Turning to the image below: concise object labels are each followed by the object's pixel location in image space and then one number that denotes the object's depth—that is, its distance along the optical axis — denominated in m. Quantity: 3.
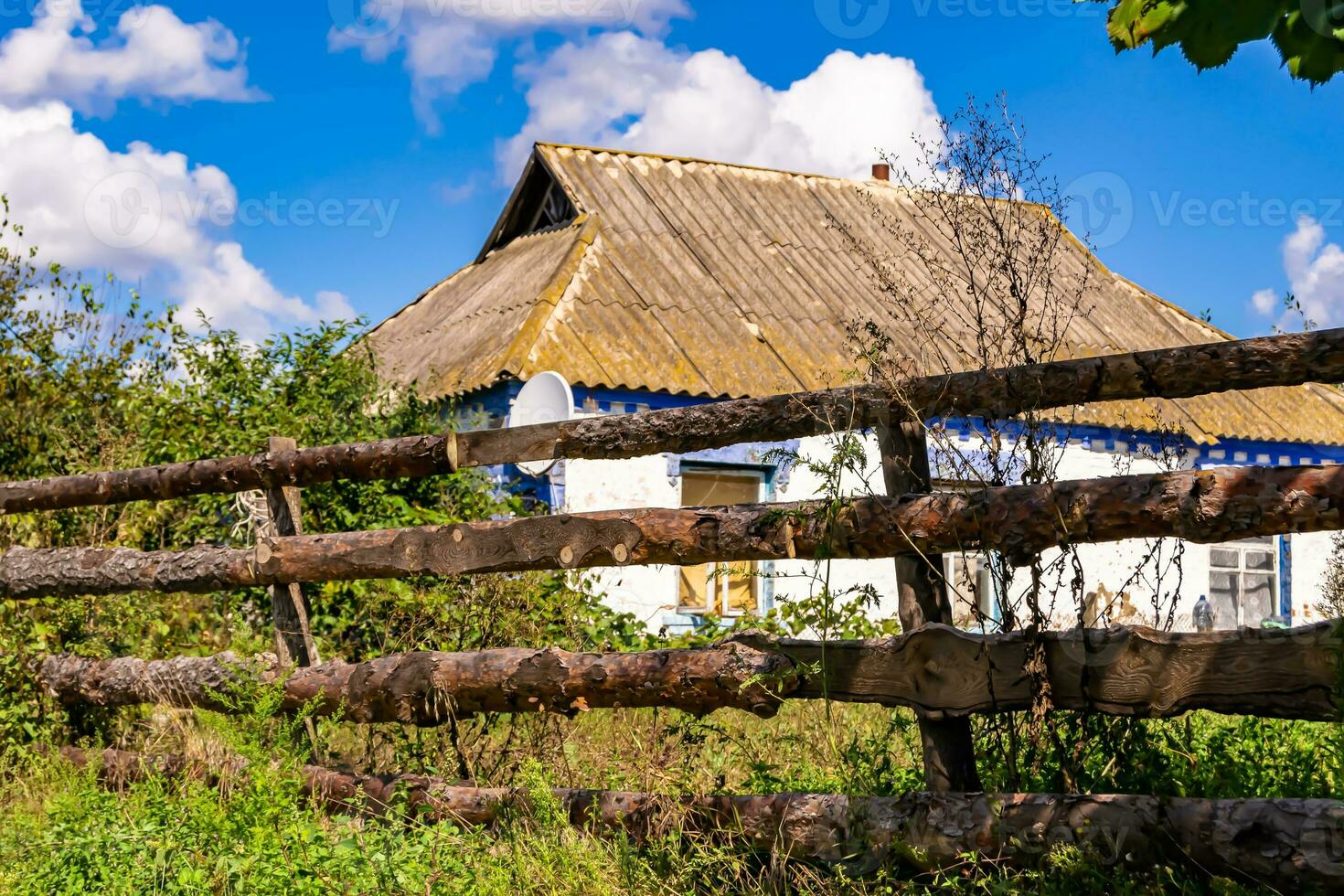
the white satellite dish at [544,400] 8.55
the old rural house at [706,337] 9.77
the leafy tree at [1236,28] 2.63
